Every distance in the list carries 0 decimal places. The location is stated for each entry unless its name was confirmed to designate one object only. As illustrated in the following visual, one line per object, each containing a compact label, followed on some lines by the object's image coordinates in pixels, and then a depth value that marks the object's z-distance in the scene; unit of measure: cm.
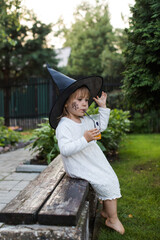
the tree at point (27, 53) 1555
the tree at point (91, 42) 2903
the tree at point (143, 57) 382
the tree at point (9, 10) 683
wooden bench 150
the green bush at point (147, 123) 1016
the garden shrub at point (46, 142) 464
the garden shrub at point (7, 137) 715
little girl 218
